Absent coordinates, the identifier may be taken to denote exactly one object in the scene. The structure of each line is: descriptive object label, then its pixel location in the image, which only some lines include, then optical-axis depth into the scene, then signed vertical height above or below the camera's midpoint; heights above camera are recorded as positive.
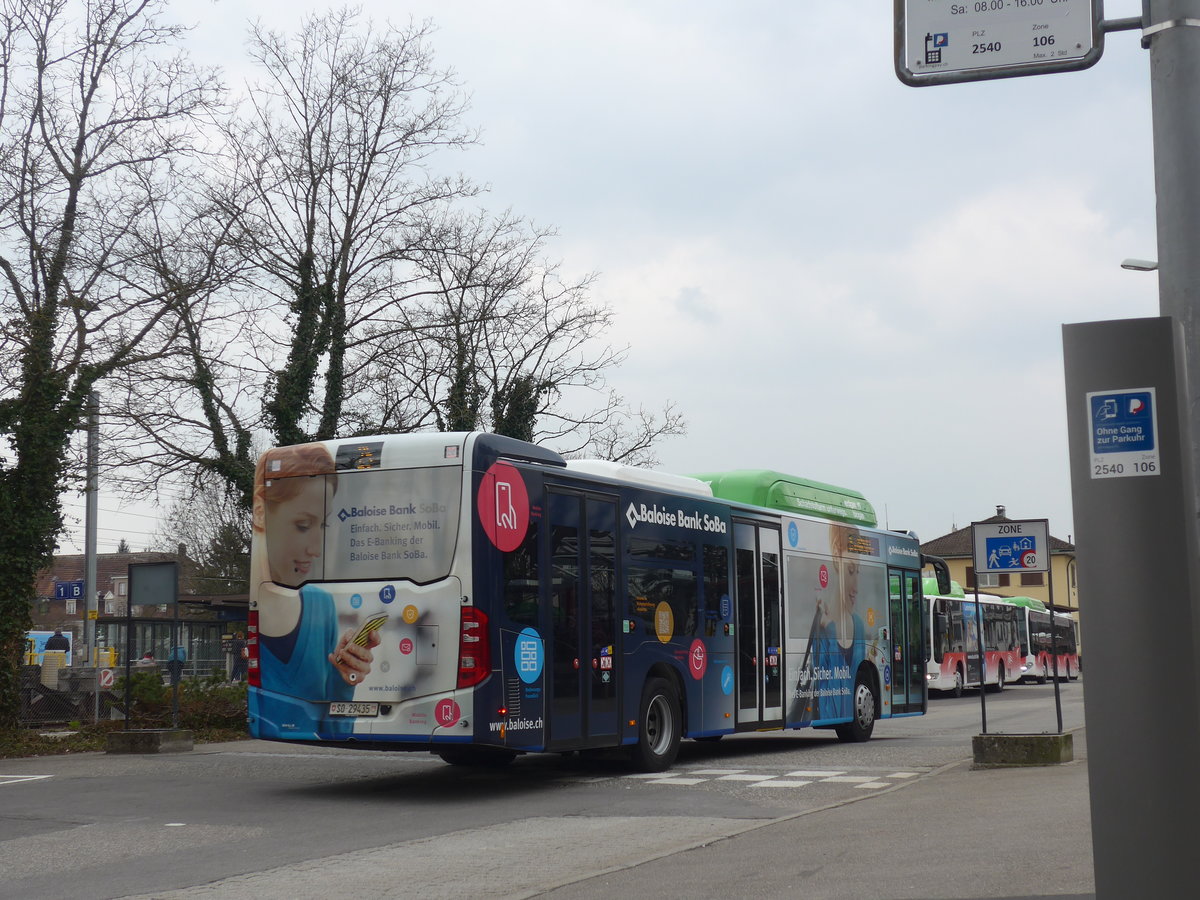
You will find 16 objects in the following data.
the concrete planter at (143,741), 18.28 -1.31
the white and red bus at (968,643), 39.78 -0.51
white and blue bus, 12.23 +0.30
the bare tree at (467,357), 28.53 +5.85
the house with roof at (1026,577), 105.50 +3.80
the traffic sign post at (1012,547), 15.12 +0.87
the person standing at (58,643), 38.88 -0.02
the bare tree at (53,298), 19.80 +5.24
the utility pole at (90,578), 33.81 +1.59
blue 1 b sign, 37.94 +1.40
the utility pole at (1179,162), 4.44 +1.49
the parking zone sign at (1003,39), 4.88 +2.05
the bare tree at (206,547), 48.25 +4.07
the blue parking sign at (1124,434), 4.34 +0.59
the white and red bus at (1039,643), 52.25 -0.66
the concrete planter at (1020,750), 14.32 -1.26
